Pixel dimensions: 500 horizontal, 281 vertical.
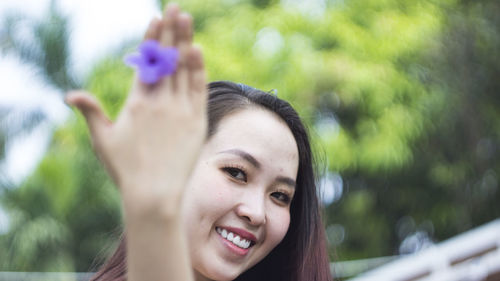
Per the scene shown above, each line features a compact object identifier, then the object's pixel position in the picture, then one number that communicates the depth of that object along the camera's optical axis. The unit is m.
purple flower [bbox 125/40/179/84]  1.14
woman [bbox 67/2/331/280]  1.15
